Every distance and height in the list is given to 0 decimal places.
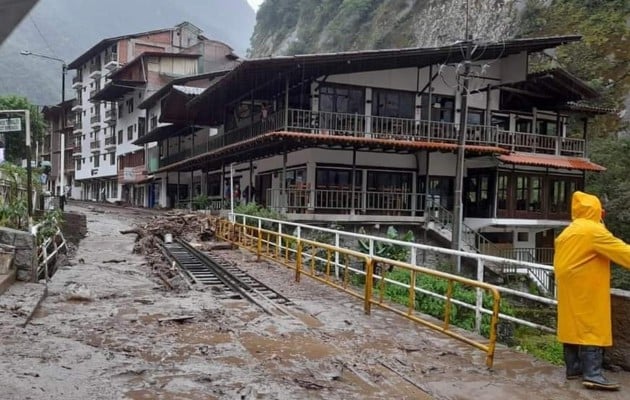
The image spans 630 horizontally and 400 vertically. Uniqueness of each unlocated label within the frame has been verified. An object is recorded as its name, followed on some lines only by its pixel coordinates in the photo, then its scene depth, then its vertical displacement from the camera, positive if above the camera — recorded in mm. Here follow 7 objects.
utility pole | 18547 +764
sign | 8672 +907
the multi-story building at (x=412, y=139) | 20906 +2083
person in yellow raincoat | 4598 -767
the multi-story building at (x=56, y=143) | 68875 +5274
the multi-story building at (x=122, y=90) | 48250 +8700
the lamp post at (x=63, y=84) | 22727 +5051
